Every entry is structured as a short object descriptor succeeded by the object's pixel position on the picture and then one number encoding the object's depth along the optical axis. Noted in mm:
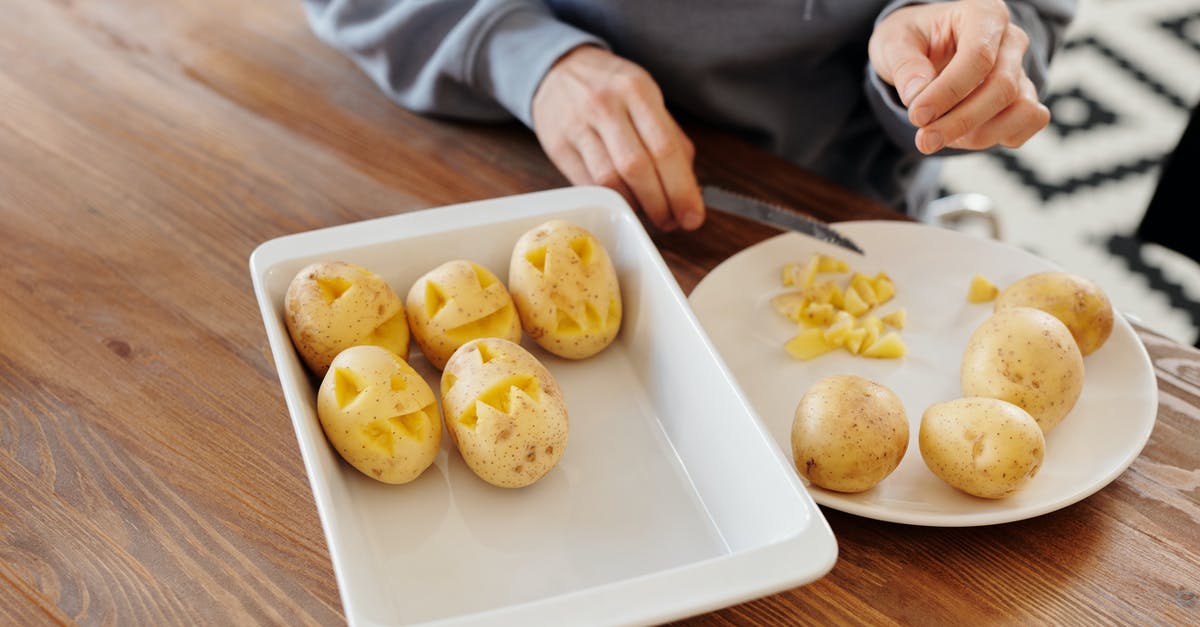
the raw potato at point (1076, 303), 798
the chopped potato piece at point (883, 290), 884
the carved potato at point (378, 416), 656
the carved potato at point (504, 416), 656
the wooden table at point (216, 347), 648
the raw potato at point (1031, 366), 724
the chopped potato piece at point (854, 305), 866
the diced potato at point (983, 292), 881
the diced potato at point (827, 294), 869
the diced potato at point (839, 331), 824
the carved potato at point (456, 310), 735
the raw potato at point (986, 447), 661
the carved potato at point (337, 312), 708
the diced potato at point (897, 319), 855
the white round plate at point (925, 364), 690
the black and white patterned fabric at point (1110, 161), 2041
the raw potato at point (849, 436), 658
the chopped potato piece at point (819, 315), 849
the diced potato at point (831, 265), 913
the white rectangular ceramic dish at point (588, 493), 555
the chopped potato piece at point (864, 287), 878
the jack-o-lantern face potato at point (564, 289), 763
